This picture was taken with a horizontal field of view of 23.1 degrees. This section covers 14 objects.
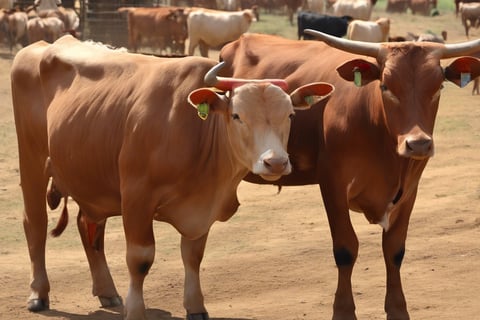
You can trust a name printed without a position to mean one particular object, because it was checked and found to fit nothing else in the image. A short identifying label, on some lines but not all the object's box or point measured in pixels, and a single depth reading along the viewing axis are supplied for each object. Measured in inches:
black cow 1444.4
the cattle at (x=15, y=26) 1242.0
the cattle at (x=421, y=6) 1926.7
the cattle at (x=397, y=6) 1956.2
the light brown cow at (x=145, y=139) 276.1
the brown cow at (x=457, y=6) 1852.9
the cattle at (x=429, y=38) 1039.5
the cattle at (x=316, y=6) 1793.8
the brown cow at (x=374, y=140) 293.1
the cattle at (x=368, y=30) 1314.0
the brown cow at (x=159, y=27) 1378.0
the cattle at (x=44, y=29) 1246.3
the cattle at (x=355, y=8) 1705.2
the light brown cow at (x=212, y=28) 1369.3
